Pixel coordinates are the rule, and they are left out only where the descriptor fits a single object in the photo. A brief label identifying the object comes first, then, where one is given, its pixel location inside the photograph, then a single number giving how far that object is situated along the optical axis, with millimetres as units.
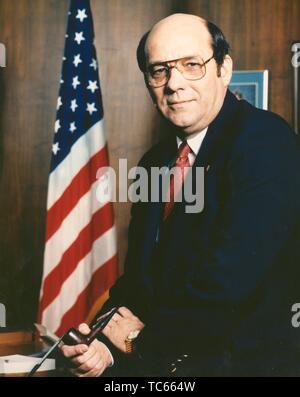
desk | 1715
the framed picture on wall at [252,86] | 2174
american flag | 2275
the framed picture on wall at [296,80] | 2262
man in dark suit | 1481
